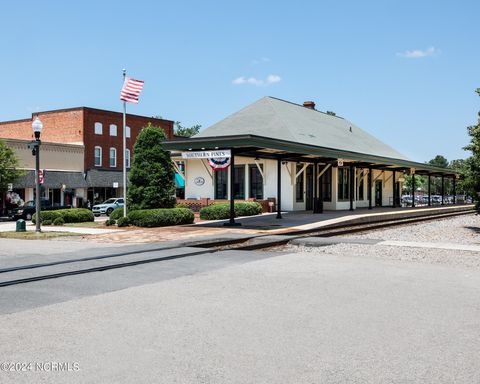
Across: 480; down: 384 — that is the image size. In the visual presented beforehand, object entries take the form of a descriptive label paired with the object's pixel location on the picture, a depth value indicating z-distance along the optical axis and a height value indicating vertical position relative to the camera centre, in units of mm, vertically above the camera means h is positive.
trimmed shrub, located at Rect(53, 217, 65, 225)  26661 -1661
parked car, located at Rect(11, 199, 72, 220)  36741 -1550
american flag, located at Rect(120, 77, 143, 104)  25484 +4863
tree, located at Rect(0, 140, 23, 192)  38812 +1687
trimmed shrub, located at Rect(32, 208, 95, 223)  27219 -1428
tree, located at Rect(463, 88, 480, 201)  22578 +852
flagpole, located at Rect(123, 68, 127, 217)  25098 -643
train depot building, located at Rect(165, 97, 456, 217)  32031 +1446
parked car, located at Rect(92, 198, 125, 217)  42750 -1541
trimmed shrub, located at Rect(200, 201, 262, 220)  28234 -1297
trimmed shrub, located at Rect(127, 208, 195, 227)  23641 -1358
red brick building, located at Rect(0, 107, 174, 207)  49812 +5089
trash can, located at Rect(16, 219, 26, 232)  22484 -1602
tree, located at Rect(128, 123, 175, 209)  25609 +695
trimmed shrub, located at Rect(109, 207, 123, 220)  26073 -1305
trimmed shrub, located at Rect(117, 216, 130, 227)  24328 -1587
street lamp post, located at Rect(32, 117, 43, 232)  21781 +1647
